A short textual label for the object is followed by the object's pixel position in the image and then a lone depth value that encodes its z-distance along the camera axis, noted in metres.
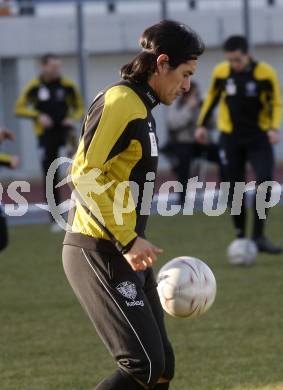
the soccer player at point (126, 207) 4.91
